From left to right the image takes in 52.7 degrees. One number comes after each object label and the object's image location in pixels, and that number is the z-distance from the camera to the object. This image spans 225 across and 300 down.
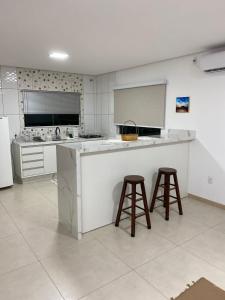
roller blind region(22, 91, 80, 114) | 5.02
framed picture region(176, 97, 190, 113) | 3.76
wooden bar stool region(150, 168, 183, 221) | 3.12
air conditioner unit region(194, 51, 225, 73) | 3.05
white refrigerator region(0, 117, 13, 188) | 4.10
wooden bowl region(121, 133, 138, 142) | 3.34
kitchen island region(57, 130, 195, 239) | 2.64
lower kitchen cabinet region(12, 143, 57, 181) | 4.55
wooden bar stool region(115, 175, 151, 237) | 2.70
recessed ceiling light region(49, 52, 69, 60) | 3.55
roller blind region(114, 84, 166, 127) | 4.21
